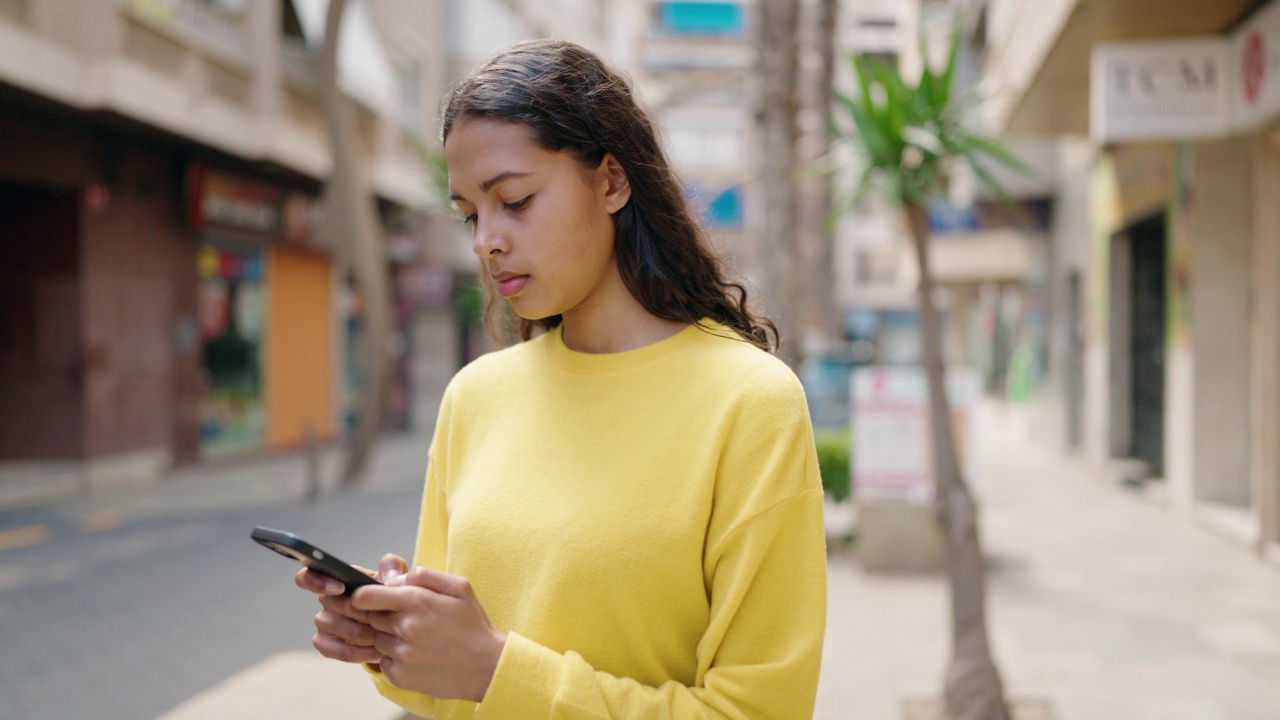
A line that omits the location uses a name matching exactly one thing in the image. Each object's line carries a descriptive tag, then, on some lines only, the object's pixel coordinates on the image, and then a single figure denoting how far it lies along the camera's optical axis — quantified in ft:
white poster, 26.89
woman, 4.64
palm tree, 14.55
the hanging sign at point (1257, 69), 24.90
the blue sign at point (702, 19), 174.70
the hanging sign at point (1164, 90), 27.78
